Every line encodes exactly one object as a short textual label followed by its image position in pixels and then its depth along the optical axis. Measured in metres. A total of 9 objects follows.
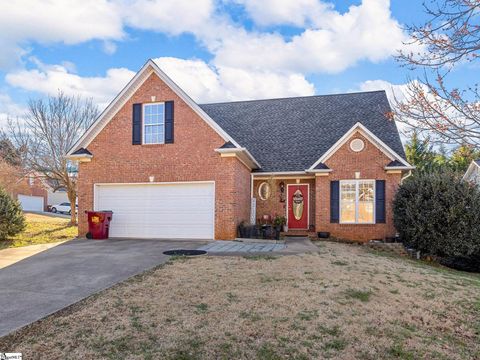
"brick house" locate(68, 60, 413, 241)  13.53
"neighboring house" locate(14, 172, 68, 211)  39.94
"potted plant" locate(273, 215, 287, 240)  14.09
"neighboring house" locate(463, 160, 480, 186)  24.26
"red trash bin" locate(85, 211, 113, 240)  13.78
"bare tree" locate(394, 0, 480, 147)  3.99
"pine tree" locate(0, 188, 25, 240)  13.75
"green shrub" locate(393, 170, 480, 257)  11.92
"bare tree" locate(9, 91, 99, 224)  22.30
